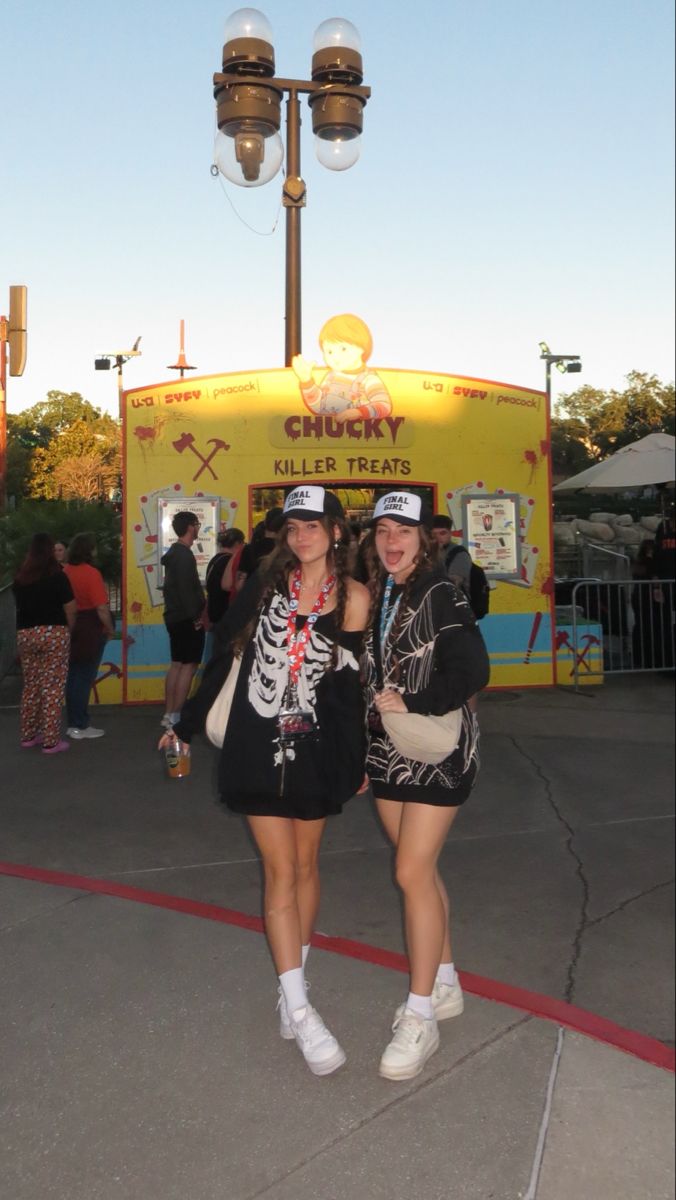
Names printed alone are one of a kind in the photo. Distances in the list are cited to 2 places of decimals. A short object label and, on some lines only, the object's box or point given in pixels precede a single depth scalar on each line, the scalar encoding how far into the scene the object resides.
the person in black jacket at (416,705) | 3.15
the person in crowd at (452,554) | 8.49
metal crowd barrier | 11.43
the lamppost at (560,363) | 24.80
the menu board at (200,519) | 10.76
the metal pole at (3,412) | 23.69
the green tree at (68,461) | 47.22
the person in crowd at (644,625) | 12.09
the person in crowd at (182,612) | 8.65
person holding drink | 3.22
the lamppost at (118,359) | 33.91
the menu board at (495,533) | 11.23
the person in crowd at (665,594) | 12.14
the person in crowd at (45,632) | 7.95
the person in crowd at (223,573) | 8.19
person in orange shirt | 8.62
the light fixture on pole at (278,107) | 8.46
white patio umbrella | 14.59
